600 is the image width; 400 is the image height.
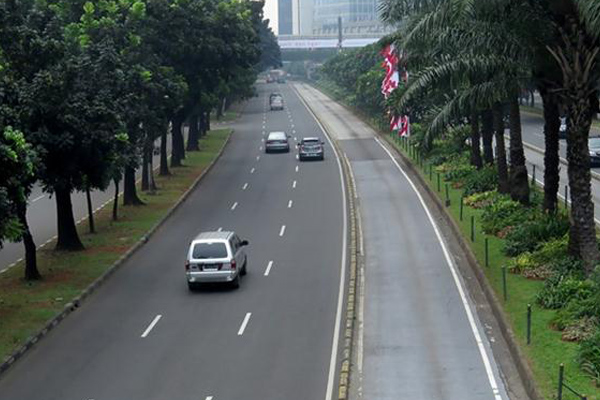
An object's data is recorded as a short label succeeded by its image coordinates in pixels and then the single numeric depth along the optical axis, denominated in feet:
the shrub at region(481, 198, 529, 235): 132.16
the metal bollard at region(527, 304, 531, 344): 83.76
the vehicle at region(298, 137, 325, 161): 234.58
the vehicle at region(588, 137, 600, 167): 198.49
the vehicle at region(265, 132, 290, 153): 254.27
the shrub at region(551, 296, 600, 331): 86.53
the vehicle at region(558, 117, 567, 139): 241.78
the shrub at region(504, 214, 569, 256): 115.85
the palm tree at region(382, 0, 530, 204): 105.50
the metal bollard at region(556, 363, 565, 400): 68.04
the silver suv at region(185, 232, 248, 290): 111.96
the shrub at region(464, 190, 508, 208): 151.74
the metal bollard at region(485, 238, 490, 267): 114.01
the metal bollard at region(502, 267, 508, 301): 98.63
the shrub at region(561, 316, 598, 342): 83.15
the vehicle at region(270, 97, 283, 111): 420.77
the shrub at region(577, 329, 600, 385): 74.59
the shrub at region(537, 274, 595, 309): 92.12
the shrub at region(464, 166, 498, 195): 163.32
